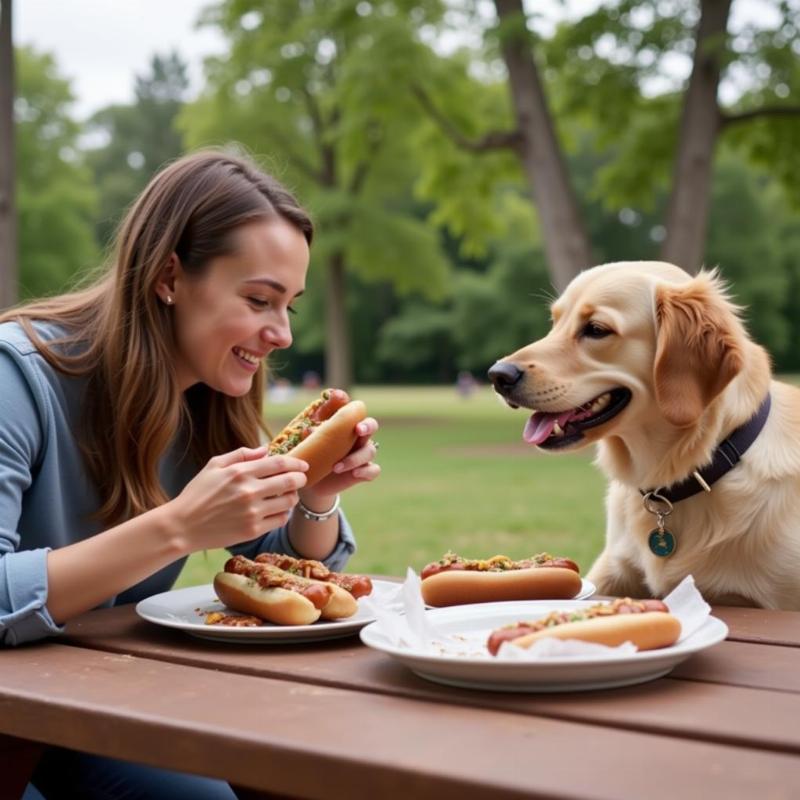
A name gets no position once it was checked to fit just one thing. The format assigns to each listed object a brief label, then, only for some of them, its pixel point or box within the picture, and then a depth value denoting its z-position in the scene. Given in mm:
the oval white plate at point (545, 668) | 1514
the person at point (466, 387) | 44719
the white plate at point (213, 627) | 1935
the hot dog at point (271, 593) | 2008
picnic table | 1243
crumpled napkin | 1757
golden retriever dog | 2627
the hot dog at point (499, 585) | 2166
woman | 2020
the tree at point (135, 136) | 61688
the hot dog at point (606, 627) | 1599
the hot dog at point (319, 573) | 2209
